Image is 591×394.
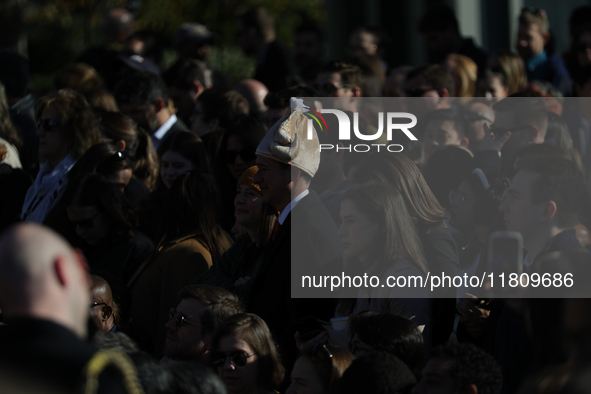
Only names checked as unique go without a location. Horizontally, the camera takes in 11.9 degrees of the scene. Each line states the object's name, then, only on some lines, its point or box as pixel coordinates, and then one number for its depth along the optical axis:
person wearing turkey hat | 10.58
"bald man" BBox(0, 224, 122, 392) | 8.79
